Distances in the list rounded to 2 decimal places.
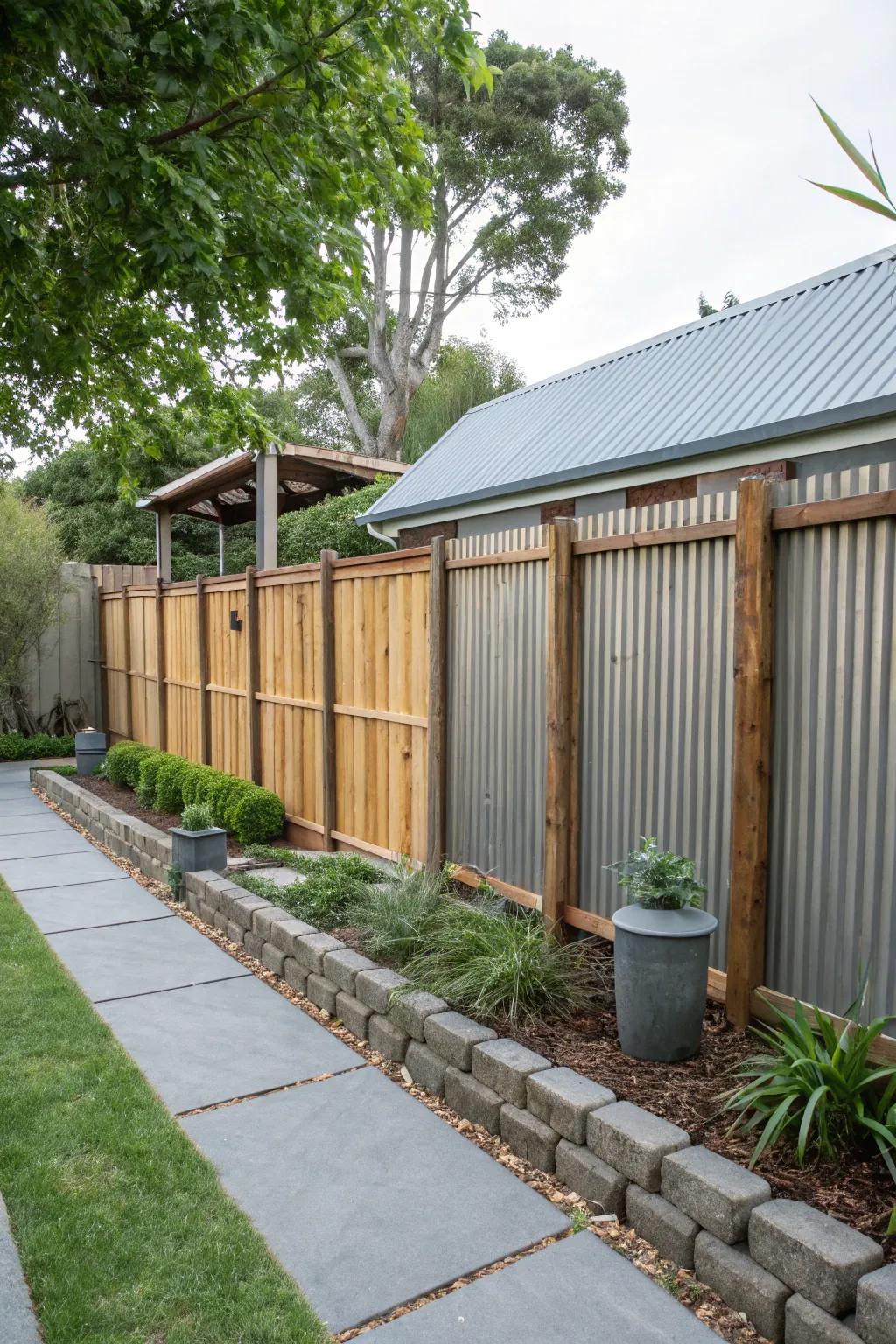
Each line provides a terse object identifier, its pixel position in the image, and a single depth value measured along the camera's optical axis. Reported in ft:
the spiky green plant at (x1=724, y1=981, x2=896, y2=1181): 8.08
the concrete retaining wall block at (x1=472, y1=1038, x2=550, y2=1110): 9.71
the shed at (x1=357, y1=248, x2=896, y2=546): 17.69
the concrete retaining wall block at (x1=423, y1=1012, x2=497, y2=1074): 10.50
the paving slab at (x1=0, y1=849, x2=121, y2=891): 20.31
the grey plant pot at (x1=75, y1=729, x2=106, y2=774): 32.73
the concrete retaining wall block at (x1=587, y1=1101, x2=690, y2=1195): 8.14
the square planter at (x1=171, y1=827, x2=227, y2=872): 18.80
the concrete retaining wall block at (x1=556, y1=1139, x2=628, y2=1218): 8.36
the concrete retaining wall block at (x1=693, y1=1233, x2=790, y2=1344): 6.88
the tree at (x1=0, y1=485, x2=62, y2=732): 38.96
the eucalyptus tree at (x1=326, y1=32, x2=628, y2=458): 64.28
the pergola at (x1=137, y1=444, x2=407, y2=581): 33.09
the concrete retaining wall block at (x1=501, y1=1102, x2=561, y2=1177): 9.14
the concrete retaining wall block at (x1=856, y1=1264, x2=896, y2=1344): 6.24
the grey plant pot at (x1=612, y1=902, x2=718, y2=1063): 9.92
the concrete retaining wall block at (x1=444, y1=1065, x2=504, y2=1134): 9.88
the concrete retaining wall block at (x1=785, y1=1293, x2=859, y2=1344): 6.48
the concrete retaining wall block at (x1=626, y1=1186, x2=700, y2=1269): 7.66
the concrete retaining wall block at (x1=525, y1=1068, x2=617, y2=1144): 8.94
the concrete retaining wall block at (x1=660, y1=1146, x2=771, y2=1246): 7.38
